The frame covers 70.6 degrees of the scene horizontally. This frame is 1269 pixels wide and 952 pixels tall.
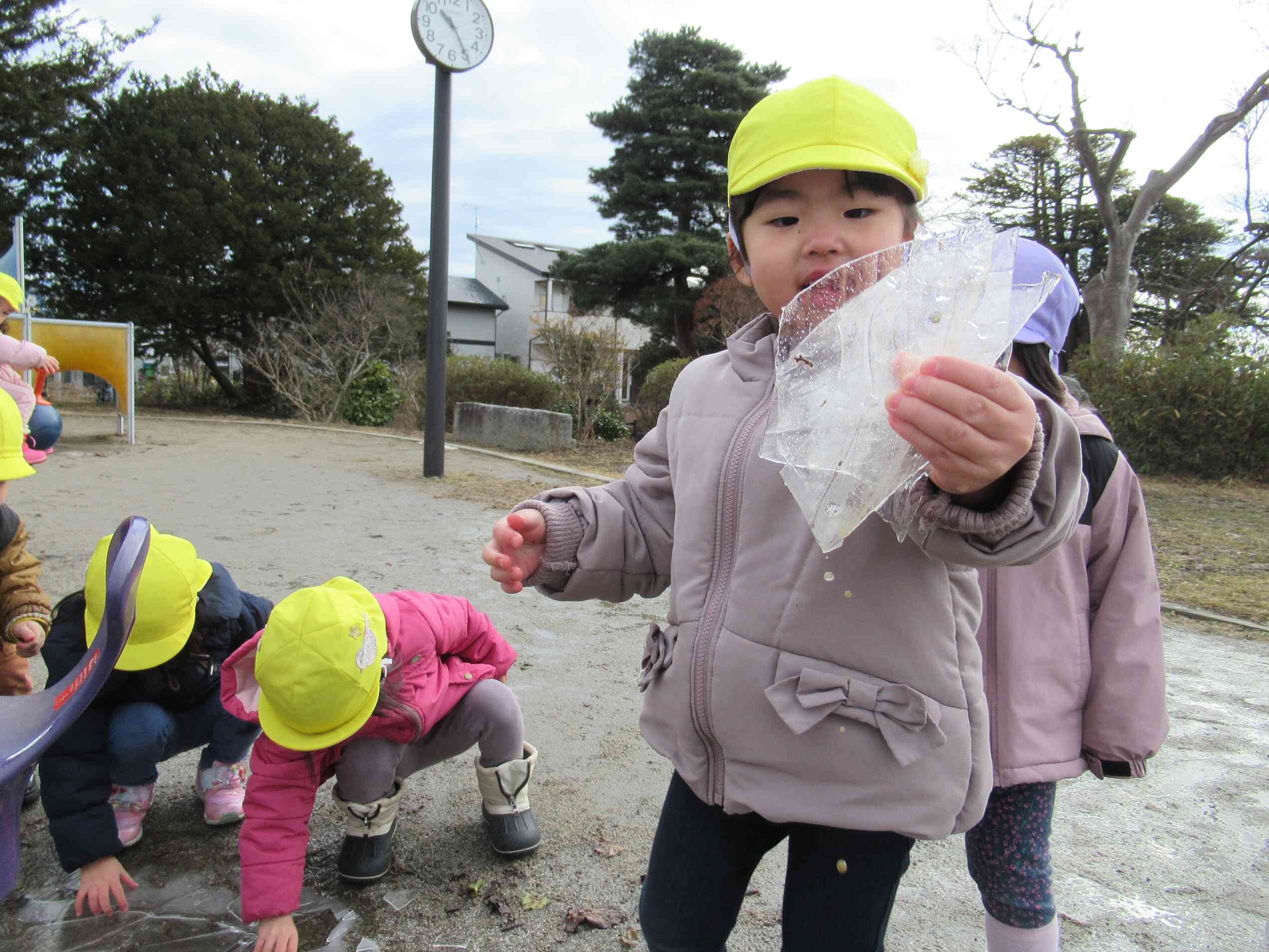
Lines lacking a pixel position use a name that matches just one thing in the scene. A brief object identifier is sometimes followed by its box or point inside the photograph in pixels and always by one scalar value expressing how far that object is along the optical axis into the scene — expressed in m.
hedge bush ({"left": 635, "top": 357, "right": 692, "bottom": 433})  13.05
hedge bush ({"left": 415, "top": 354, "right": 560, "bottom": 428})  13.30
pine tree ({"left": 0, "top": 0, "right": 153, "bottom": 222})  16.27
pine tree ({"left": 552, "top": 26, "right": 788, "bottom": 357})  23.22
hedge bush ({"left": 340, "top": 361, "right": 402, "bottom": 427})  15.30
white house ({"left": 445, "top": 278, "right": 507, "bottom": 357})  43.41
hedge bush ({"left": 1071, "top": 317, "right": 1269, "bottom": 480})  10.92
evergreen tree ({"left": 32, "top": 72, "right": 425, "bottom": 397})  18.80
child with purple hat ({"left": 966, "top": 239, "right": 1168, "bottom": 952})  1.58
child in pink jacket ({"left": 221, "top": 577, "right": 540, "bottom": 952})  1.86
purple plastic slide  1.32
